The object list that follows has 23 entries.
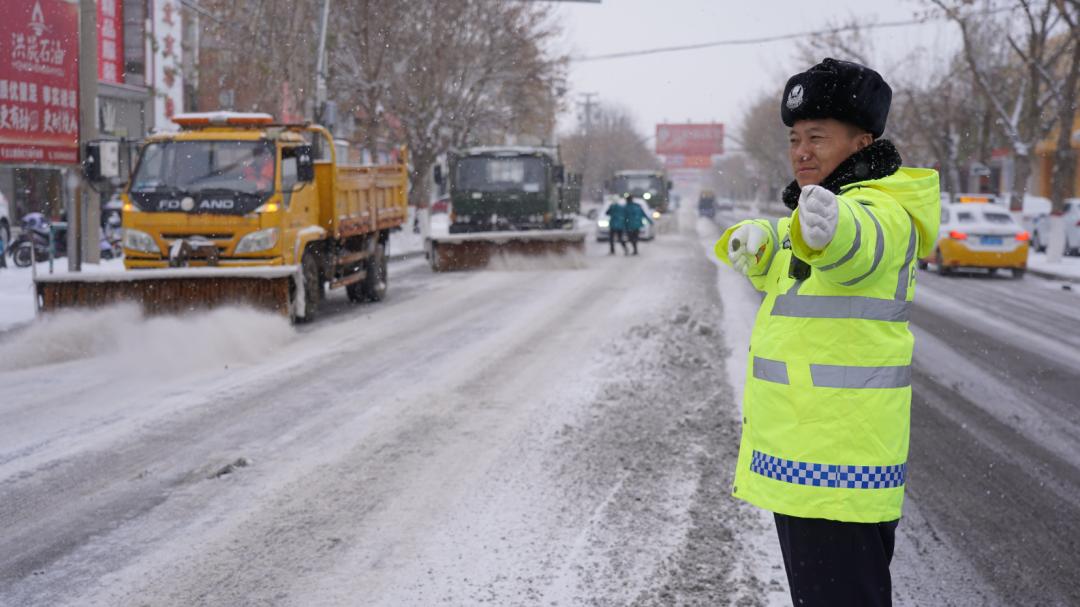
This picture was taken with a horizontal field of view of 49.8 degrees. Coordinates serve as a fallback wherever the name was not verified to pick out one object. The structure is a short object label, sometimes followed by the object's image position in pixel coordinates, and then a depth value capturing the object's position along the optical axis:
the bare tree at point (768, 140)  79.19
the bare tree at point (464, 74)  32.94
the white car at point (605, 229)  36.78
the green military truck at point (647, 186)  41.72
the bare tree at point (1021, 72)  30.78
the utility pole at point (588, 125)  77.89
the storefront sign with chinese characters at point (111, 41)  33.91
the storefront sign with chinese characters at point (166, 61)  37.09
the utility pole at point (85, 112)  16.48
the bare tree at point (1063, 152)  26.48
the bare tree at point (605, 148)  83.75
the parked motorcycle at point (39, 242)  21.70
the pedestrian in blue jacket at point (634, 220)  29.19
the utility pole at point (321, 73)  24.70
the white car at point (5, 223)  22.32
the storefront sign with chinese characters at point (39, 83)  16.73
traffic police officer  2.51
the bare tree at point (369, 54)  30.52
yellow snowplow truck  12.24
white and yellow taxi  23.17
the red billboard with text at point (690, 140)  97.81
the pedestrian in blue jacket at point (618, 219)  29.30
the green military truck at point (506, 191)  25.55
